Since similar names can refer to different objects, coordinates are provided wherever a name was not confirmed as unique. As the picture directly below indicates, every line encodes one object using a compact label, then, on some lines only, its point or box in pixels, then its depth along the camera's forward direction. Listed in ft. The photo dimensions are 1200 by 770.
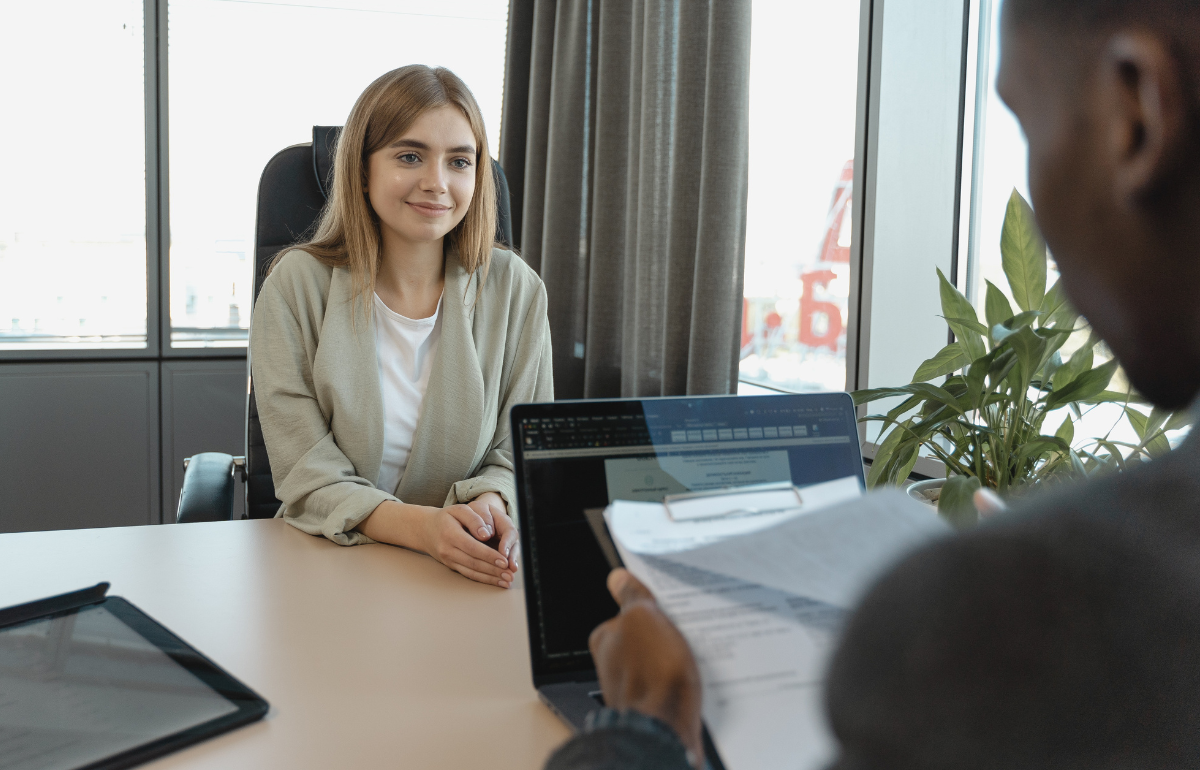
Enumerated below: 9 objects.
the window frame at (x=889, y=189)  5.49
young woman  4.47
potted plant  3.10
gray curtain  5.93
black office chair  5.21
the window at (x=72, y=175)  8.66
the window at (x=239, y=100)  9.12
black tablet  2.10
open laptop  2.45
